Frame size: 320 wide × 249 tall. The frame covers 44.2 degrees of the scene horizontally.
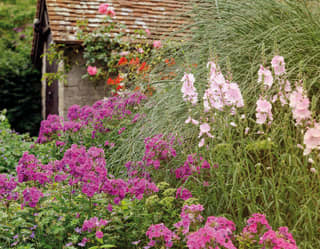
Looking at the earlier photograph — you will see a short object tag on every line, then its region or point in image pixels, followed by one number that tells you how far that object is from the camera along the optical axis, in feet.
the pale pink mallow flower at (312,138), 5.94
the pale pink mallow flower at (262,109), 6.66
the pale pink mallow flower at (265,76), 6.87
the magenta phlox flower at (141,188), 7.66
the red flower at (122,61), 19.64
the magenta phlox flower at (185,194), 7.79
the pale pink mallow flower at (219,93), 7.11
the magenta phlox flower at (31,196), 7.32
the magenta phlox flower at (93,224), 6.76
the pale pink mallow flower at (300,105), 6.21
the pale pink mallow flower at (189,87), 7.89
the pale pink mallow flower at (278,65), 6.93
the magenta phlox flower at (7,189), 8.08
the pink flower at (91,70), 25.46
